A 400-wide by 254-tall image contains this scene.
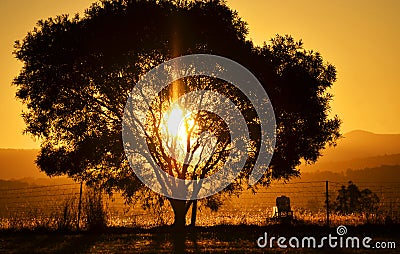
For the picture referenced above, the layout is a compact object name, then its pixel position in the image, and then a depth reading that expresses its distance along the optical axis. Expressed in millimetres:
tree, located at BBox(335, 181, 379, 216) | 85812
